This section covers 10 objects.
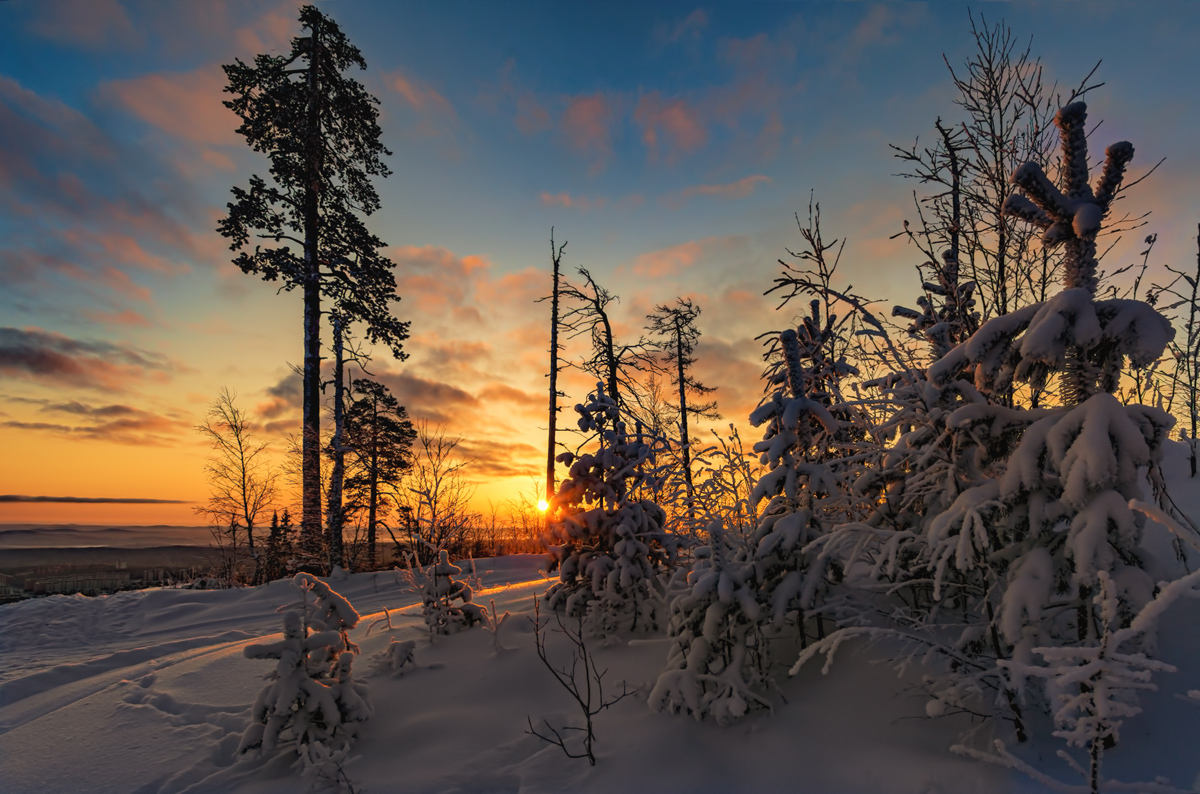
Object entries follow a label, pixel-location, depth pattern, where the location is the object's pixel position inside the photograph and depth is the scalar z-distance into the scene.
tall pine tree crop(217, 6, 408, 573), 12.84
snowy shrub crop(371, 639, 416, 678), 5.40
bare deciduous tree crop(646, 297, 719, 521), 23.58
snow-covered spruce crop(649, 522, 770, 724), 4.05
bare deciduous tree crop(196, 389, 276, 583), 19.34
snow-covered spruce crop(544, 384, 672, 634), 6.11
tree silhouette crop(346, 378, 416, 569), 21.12
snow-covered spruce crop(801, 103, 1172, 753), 2.77
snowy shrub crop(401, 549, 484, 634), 6.35
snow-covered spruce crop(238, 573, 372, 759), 3.97
